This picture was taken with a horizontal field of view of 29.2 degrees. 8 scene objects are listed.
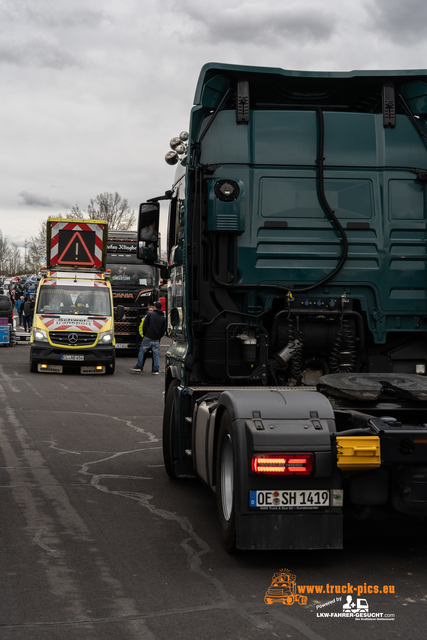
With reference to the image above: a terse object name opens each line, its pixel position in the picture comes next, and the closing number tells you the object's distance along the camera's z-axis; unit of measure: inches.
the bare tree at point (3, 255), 6584.6
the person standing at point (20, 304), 1623.3
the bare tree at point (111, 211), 3051.2
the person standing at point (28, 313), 897.9
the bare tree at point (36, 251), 3449.8
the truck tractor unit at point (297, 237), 273.6
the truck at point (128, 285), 1055.6
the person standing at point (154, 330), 829.8
